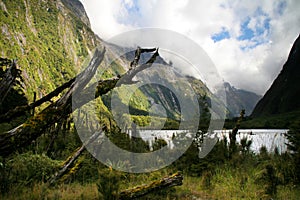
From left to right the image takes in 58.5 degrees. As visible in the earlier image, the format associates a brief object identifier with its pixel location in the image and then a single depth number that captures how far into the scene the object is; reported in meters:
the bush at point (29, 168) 6.32
